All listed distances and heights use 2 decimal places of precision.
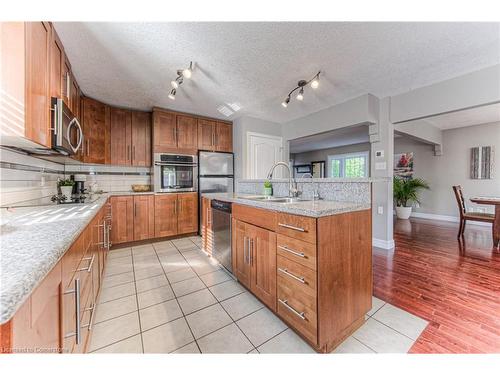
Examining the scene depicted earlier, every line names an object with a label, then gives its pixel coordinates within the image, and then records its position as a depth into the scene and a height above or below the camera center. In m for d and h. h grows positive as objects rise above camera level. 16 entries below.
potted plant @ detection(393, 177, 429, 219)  5.48 -0.21
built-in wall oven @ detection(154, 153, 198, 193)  3.50 +0.25
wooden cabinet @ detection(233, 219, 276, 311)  1.58 -0.65
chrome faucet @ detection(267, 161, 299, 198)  2.02 -0.02
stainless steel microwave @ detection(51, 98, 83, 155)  1.53 +0.48
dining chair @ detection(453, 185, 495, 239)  3.38 -0.53
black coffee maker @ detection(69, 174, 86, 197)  2.68 +0.02
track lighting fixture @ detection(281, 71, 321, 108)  2.46 +1.39
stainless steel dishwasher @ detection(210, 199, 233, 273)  2.24 -0.55
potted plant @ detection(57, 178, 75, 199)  2.09 -0.02
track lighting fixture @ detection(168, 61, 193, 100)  2.21 +1.34
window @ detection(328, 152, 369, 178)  6.65 +0.75
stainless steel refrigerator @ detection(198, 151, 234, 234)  3.88 +0.28
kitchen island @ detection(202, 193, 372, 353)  1.21 -0.55
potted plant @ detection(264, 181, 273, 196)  2.44 -0.03
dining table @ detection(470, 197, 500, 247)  3.15 -0.61
